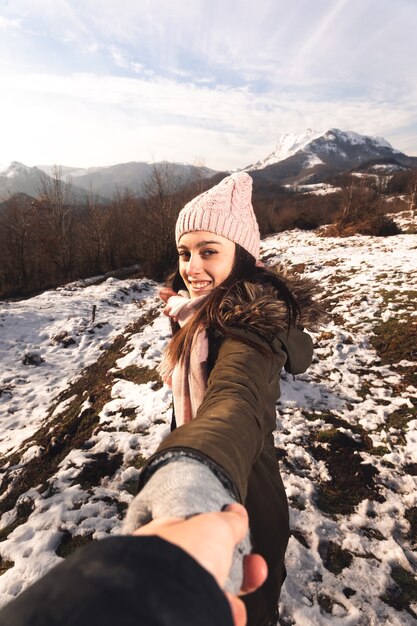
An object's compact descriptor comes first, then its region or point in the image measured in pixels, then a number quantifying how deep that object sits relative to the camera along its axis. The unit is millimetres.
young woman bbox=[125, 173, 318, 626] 798
